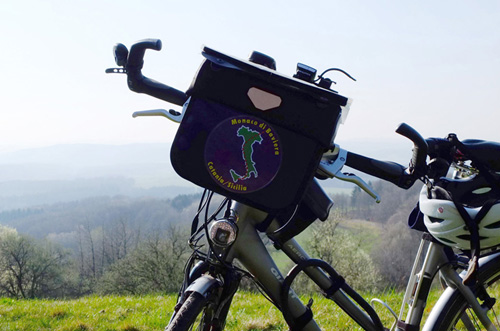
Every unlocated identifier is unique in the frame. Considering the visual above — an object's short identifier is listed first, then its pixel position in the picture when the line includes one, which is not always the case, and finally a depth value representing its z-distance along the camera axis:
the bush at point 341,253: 33.78
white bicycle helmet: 2.67
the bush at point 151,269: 33.16
